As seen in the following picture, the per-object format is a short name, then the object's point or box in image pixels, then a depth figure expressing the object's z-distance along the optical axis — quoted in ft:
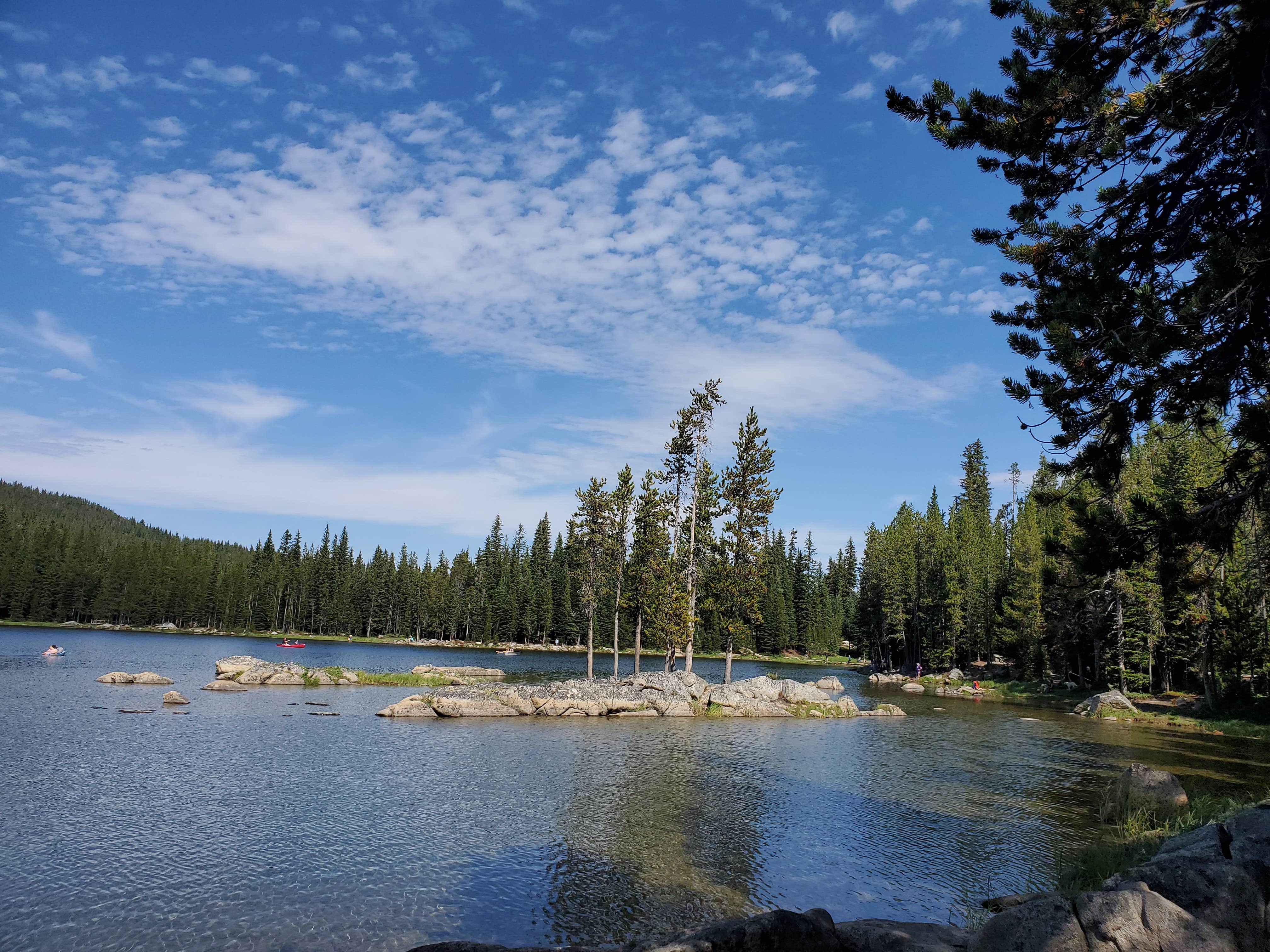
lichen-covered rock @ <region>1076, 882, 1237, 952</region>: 20.89
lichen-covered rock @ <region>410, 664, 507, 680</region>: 190.42
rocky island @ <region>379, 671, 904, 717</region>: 119.14
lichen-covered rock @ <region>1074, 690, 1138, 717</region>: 147.23
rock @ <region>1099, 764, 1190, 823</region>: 52.26
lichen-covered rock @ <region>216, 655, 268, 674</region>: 155.84
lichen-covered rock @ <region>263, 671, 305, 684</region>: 155.53
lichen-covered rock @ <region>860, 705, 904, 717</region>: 146.61
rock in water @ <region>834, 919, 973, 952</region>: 25.03
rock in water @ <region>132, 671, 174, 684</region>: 140.77
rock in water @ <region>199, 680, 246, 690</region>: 137.39
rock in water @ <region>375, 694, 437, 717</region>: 113.60
